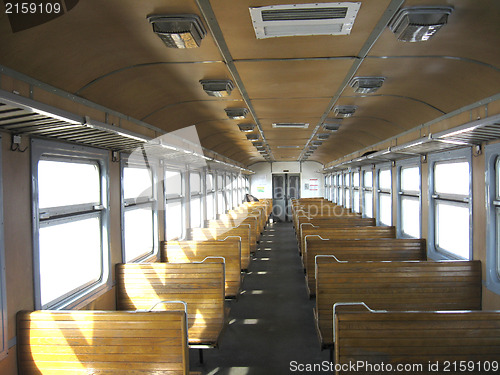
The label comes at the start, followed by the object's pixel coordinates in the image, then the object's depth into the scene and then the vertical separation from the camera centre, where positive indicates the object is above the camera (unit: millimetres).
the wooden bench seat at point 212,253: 5648 -1065
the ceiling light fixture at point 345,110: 5246 +1114
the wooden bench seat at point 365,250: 5430 -1016
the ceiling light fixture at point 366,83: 3699 +1052
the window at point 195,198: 8820 -278
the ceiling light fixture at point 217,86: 3715 +1060
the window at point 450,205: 4527 -314
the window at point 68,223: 3127 -342
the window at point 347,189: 13258 -197
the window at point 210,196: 10719 -278
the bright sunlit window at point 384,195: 8320 -285
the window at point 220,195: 12859 -324
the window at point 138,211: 4836 -357
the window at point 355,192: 11857 -293
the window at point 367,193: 10203 -279
